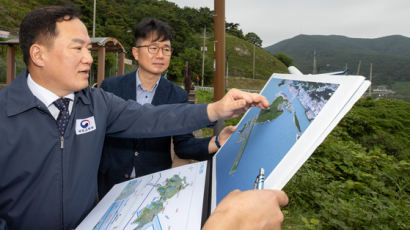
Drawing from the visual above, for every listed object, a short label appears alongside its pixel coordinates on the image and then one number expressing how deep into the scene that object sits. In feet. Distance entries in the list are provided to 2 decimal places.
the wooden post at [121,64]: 37.92
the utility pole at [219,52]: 14.68
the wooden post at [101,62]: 33.06
